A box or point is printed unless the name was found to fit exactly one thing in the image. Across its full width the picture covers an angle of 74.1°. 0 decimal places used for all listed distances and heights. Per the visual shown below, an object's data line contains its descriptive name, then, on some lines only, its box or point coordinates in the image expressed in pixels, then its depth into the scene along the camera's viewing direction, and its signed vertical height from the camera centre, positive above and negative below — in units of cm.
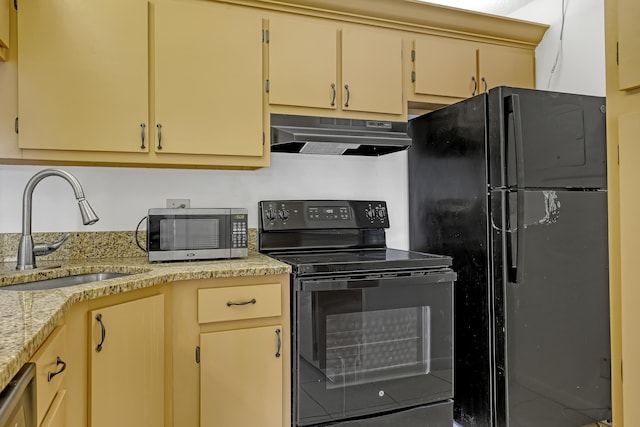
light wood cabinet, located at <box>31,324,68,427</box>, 93 -38
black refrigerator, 192 -20
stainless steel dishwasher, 71 -32
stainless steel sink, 157 -24
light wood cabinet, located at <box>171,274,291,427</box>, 168 -54
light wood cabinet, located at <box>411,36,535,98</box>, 234 +88
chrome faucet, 165 +3
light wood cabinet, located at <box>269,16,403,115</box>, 208 +79
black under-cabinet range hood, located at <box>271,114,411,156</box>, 205 +43
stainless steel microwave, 190 -6
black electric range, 178 -53
